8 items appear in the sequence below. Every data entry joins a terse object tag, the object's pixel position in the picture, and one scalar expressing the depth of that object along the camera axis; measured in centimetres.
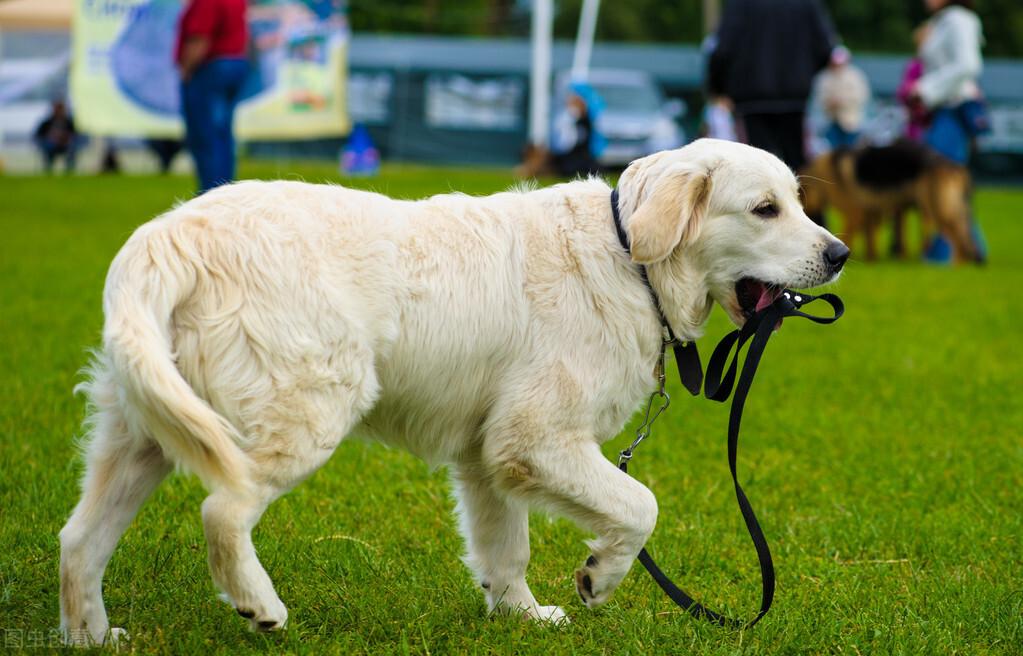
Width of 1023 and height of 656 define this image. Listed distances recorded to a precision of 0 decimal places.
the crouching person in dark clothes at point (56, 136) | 2586
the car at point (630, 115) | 2973
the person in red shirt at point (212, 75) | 1008
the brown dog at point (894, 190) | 1344
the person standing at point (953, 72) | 1170
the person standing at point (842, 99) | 1589
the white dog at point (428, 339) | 284
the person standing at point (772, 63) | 1052
